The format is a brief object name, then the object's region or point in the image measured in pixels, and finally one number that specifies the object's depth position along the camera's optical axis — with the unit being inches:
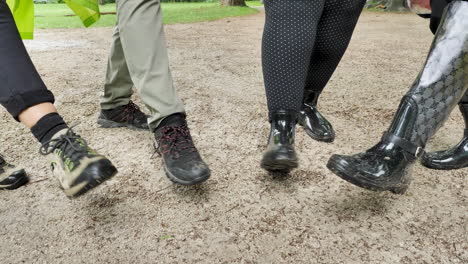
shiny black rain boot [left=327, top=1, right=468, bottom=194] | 36.9
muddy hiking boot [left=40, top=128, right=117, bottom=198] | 36.0
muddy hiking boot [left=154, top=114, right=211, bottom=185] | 41.2
